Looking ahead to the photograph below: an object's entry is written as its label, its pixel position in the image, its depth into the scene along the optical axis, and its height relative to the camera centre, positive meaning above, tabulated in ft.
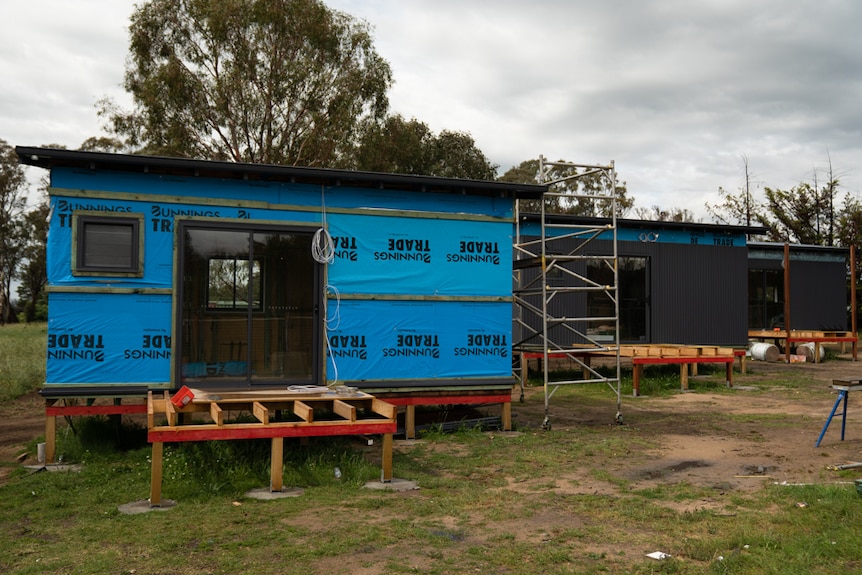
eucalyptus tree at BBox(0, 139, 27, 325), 167.43 +21.90
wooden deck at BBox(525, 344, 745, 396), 52.31 -3.47
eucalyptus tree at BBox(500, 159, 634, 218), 160.15 +28.49
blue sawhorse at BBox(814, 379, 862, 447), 30.76 -3.34
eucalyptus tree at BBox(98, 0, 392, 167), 107.65 +35.76
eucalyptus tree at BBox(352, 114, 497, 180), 117.60 +28.71
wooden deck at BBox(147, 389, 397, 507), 24.17 -3.95
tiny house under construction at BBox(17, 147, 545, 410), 30.96 +1.65
